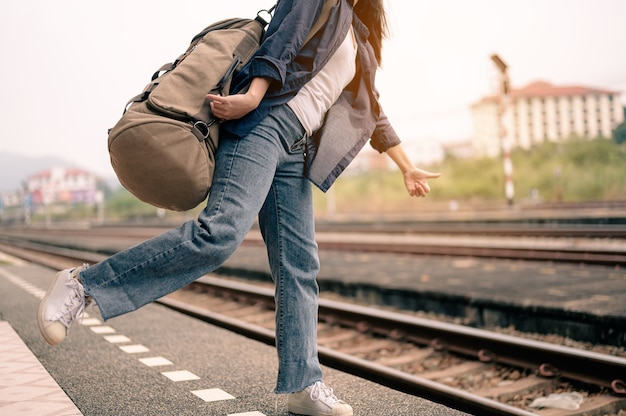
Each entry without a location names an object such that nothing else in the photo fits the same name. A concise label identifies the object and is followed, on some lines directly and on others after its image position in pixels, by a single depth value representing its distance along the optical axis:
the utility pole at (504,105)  26.37
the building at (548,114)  116.19
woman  2.44
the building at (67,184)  127.25
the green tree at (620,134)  41.00
